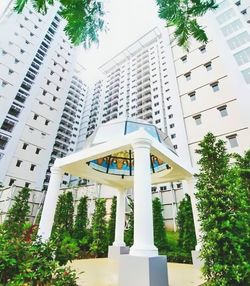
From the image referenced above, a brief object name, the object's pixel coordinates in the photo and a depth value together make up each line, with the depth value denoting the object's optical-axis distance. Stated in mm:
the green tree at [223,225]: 4074
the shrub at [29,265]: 3334
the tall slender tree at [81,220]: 13266
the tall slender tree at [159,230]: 11359
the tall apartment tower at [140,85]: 50369
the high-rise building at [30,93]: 27656
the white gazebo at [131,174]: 4578
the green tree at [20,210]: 13542
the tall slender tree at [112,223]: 12609
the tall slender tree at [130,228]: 11797
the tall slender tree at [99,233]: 11609
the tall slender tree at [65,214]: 13353
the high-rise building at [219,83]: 13570
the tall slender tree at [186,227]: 9883
